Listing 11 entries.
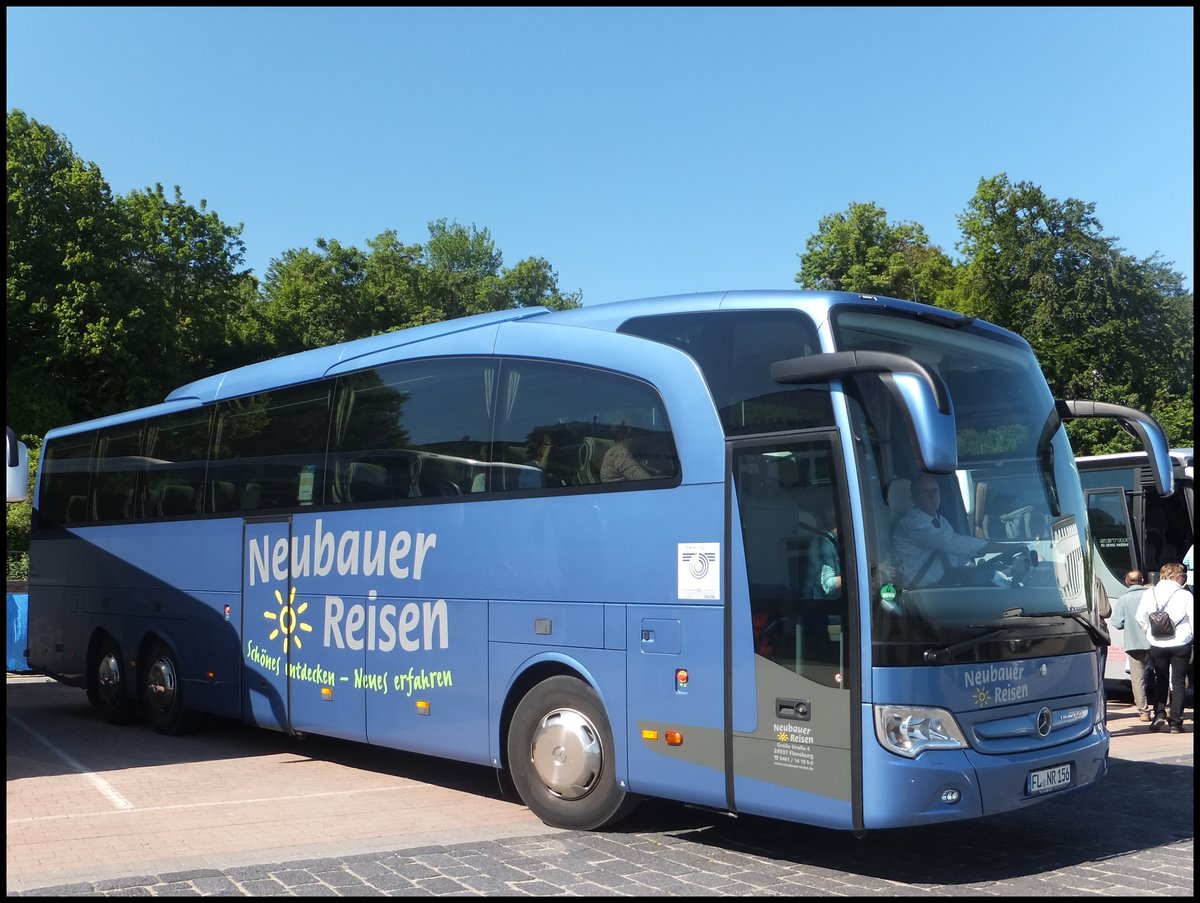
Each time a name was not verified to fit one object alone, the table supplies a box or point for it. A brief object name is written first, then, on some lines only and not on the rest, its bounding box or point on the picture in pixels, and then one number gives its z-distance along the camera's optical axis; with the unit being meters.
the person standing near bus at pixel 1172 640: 14.27
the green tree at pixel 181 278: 43.47
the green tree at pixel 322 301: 57.22
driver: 6.92
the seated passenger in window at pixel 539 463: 8.84
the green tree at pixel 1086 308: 41.81
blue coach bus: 6.90
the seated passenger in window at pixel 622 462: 8.19
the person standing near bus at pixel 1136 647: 15.28
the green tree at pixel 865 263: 50.84
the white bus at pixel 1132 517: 18.17
